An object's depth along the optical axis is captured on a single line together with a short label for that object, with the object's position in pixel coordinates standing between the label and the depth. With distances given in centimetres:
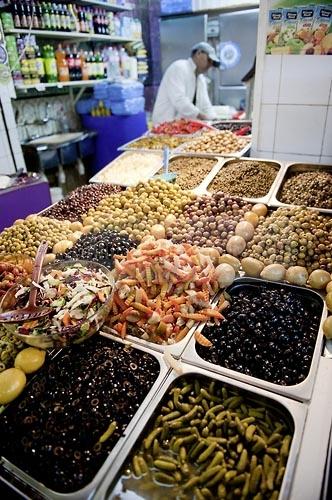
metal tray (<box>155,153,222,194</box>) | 276
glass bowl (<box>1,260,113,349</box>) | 138
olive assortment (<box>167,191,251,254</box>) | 208
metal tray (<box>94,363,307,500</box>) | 101
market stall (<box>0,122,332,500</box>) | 108
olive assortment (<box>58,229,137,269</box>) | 195
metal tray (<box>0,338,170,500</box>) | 100
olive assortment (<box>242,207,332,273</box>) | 183
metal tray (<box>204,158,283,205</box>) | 245
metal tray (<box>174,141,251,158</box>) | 318
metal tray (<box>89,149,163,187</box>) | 305
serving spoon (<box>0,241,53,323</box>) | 138
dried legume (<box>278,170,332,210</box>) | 234
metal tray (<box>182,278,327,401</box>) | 122
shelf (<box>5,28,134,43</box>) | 436
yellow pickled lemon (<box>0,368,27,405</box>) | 127
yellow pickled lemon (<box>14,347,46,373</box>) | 138
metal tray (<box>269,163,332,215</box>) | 261
